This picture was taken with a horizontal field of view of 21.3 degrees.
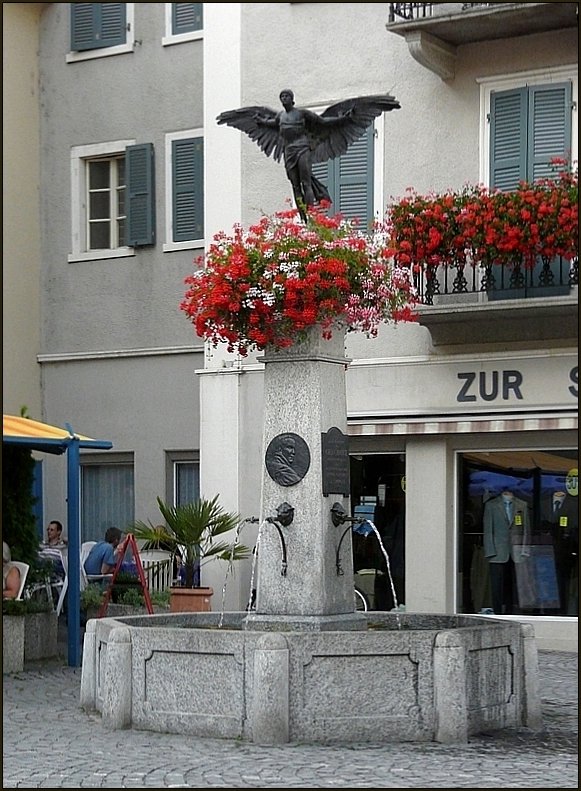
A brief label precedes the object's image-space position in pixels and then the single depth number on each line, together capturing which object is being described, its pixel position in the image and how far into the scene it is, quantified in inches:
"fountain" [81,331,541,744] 398.3
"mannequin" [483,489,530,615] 716.0
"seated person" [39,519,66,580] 779.4
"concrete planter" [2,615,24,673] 586.6
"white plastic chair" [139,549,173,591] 782.8
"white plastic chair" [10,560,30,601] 629.6
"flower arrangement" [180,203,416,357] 439.2
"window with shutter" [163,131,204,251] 879.7
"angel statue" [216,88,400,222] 475.2
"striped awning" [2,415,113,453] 593.9
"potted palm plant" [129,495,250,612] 691.4
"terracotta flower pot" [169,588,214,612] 688.4
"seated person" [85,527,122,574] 761.6
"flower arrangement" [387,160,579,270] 656.4
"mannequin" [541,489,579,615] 701.9
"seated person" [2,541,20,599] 616.1
